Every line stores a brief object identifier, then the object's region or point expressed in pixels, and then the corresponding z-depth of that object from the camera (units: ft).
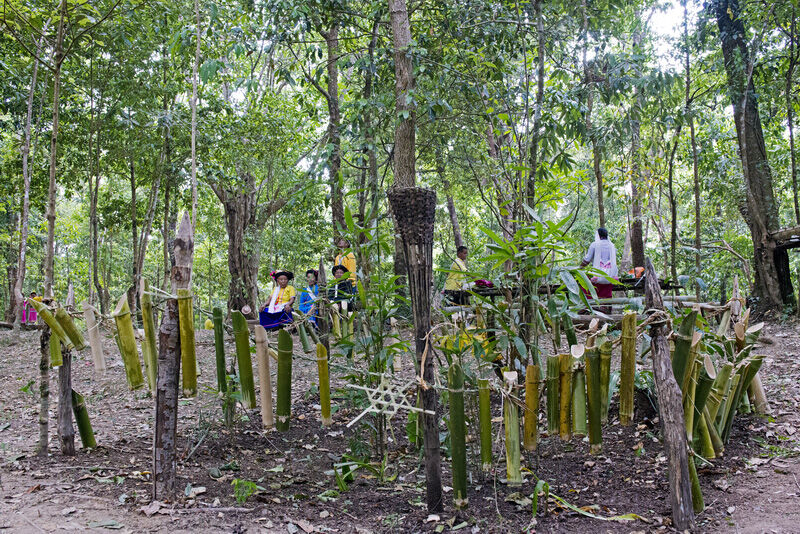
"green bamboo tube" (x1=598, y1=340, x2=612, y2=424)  10.06
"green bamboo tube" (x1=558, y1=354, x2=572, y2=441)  10.26
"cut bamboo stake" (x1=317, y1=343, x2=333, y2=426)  11.34
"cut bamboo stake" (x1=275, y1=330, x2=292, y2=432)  11.03
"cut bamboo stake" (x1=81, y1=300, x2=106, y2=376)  10.96
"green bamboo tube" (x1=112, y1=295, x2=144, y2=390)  10.76
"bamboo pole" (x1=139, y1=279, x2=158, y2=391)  10.44
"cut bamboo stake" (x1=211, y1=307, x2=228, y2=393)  11.32
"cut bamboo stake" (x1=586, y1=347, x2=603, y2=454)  10.06
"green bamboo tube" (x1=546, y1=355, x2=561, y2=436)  10.34
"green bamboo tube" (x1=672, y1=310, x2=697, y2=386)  9.79
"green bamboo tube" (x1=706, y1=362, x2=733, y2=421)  11.30
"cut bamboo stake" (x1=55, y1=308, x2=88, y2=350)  11.22
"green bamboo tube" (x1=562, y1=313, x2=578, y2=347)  11.78
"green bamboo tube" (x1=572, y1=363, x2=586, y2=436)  10.19
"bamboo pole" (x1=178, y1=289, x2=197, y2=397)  9.98
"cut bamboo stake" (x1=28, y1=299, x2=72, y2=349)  11.19
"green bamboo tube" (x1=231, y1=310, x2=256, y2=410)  10.97
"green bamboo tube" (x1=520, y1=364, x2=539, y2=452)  10.30
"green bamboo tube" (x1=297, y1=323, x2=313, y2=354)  15.64
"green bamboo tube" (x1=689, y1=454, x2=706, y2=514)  9.59
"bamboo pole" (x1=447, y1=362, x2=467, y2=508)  9.61
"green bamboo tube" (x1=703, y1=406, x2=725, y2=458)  11.45
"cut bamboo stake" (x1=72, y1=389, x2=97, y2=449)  12.12
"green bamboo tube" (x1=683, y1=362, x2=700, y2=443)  10.26
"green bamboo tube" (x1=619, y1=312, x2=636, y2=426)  9.89
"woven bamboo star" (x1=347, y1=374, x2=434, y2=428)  7.84
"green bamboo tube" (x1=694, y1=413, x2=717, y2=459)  11.07
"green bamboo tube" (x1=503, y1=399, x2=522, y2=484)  10.25
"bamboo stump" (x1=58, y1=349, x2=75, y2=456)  11.79
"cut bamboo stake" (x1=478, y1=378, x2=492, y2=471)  9.99
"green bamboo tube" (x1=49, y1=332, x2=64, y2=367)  11.48
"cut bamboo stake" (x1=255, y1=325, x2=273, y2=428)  11.05
